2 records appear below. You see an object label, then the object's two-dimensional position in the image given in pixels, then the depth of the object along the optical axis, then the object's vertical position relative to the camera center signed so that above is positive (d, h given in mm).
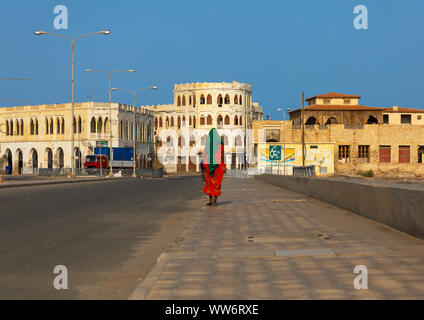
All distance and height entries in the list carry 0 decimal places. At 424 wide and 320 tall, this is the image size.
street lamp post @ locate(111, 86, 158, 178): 63531 +8284
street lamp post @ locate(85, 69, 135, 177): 64688 +9929
